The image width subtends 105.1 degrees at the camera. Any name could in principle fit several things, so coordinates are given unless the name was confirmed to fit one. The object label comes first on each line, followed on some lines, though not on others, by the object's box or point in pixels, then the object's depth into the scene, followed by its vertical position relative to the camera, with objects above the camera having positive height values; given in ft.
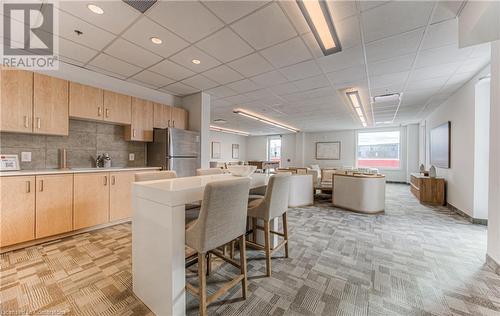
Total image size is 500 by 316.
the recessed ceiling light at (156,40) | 7.80 +4.80
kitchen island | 4.24 -2.07
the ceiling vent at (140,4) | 5.92 +4.79
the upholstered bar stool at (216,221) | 4.23 -1.53
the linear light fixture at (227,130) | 30.98 +4.63
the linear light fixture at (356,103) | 14.37 +4.81
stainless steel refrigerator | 12.17 +0.34
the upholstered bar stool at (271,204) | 6.28 -1.65
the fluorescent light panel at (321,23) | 5.87 +4.73
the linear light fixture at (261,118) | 20.28 +4.74
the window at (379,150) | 29.22 +1.35
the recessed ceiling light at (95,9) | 6.16 +4.80
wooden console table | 15.64 -2.62
